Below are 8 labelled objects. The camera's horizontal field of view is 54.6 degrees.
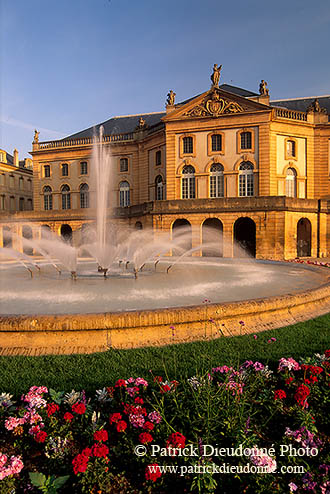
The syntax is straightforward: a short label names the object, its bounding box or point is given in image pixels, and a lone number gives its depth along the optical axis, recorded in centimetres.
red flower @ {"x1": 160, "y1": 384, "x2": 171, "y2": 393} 360
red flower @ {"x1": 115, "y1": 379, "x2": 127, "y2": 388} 382
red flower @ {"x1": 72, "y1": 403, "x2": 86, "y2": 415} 332
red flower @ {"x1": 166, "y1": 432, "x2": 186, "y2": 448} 289
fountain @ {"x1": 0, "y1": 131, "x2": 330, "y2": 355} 571
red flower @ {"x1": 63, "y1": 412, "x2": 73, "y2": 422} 330
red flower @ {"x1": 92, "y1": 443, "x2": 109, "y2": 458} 276
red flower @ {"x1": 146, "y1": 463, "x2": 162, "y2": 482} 262
